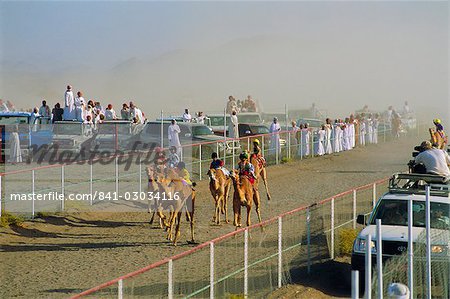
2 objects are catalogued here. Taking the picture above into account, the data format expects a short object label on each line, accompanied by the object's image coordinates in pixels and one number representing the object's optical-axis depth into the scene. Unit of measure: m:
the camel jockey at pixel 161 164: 21.08
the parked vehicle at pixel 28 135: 30.20
